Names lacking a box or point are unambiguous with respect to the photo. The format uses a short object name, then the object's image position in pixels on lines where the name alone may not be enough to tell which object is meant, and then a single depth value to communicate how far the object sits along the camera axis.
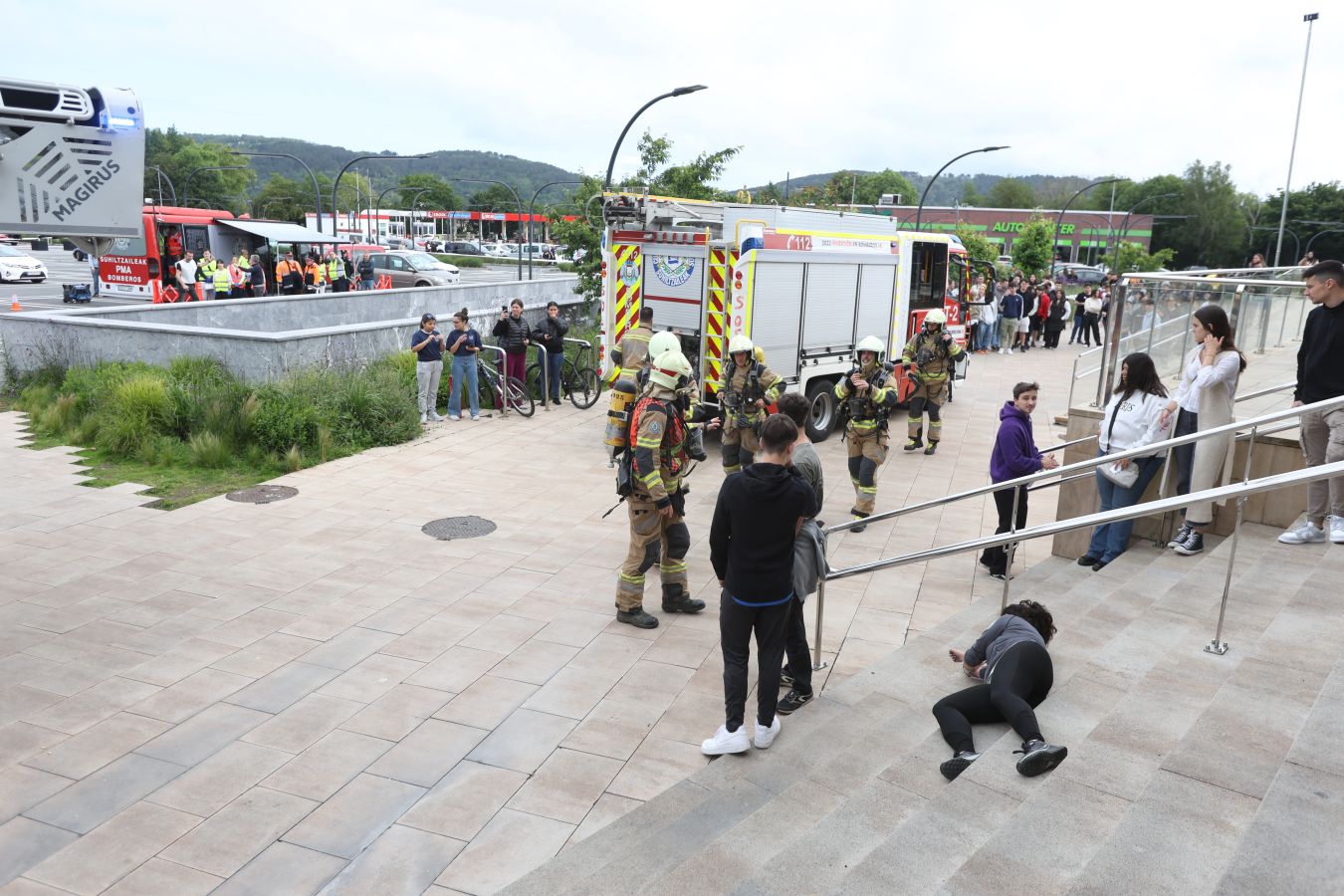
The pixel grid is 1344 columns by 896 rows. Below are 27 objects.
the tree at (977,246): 34.87
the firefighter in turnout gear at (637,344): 11.80
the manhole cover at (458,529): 8.80
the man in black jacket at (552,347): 14.82
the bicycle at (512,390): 14.39
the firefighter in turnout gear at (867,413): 9.24
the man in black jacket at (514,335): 14.25
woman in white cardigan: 6.61
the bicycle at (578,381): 15.24
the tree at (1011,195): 128.00
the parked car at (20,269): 33.22
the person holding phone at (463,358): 13.39
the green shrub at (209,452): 10.82
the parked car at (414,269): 31.92
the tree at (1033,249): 40.56
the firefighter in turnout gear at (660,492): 6.51
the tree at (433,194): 115.81
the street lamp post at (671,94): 18.61
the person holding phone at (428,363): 12.94
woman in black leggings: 4.20
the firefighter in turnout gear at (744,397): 9.18
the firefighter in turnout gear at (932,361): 12.46
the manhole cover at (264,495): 9.80
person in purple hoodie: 7.65
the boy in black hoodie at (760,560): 4.60
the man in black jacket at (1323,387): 5.93
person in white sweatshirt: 6.95
